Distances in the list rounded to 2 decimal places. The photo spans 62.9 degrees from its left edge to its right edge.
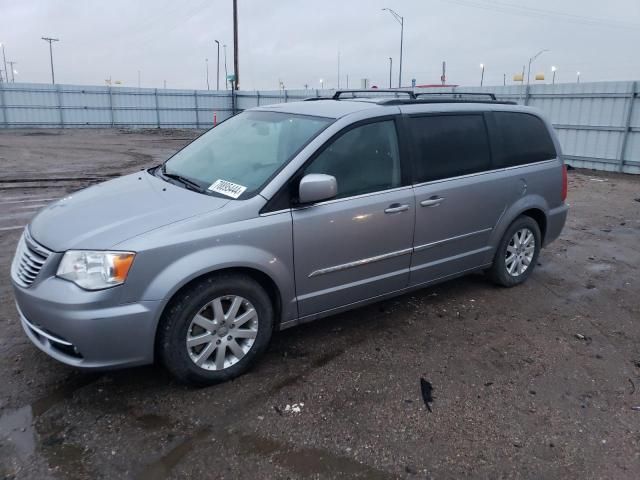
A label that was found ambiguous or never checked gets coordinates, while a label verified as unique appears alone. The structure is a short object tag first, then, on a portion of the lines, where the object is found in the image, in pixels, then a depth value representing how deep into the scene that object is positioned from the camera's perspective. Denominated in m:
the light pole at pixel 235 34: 31.55
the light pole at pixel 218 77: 64.31
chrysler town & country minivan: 2.96
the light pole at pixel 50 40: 64.25
